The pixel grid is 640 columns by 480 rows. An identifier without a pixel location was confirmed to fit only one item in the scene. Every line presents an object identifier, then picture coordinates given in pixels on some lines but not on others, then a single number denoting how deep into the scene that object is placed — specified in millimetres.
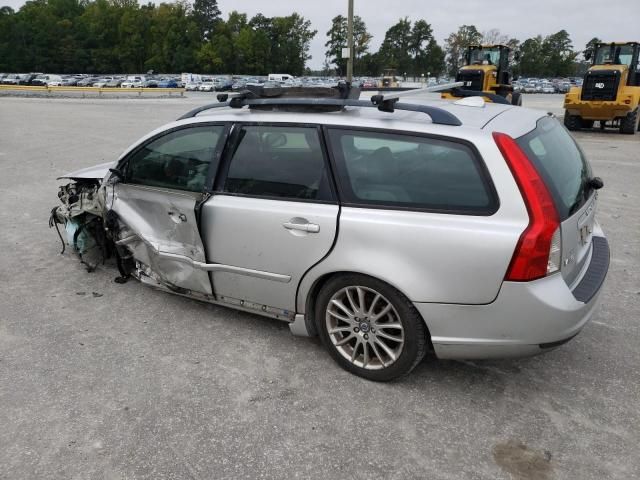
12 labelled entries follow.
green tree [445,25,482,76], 101500
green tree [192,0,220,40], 125500
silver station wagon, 2578
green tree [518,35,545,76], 100688
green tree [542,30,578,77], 99750
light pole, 22828
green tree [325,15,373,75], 109250
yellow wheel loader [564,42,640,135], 15367
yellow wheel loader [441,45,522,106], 18547
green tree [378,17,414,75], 115562
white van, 77725
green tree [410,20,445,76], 110875
